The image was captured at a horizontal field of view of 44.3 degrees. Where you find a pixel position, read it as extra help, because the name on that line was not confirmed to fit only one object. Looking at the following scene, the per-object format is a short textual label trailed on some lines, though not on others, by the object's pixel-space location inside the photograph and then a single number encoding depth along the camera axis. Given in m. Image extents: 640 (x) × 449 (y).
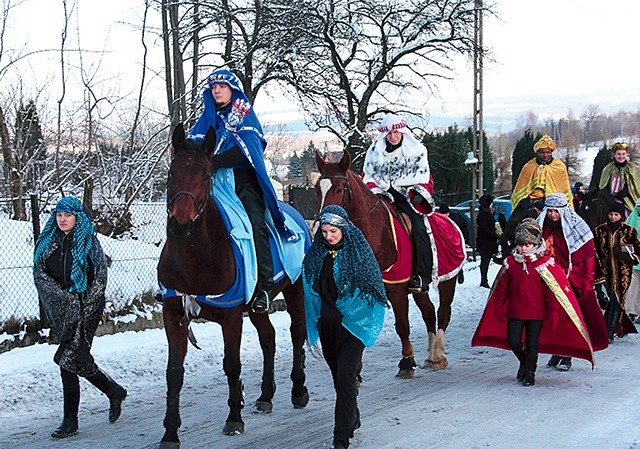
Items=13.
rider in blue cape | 6.69
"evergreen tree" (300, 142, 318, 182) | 56.39
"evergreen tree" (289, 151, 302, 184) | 71.70
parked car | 26.14
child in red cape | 8.14
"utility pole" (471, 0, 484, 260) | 20.02
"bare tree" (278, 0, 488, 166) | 20.98
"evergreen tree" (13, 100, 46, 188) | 14.06
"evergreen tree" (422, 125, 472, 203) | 32.38
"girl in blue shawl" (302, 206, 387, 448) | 5.77
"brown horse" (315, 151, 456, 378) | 7.31
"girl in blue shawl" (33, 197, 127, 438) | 6.39
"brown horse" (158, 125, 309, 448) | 5.68
